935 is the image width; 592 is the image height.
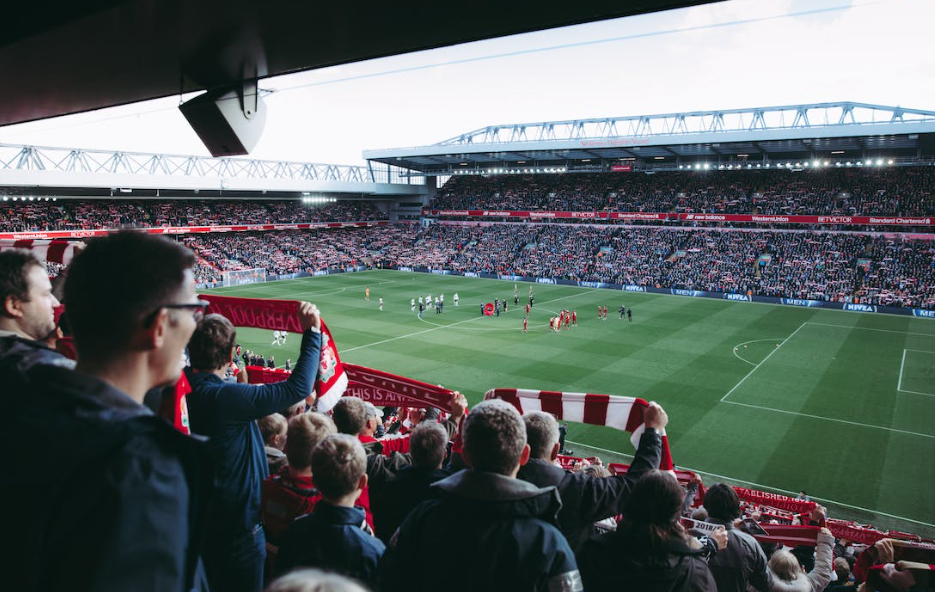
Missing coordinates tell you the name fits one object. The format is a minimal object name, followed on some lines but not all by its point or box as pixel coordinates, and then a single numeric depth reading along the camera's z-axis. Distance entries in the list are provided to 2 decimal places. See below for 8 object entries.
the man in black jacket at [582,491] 3.51
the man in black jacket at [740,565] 4.46
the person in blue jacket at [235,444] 3.73
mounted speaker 5.87
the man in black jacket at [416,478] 4.12
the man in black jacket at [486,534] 2.40
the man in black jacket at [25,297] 2.93
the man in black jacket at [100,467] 1.34
